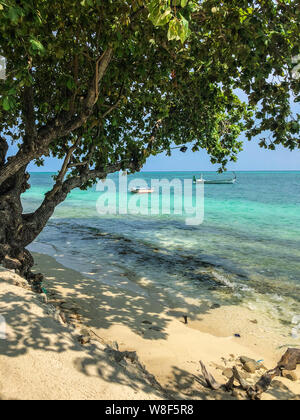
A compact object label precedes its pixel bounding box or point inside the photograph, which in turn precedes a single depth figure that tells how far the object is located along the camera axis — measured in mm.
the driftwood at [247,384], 4180
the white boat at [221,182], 95006
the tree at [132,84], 4914
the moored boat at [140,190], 53469
